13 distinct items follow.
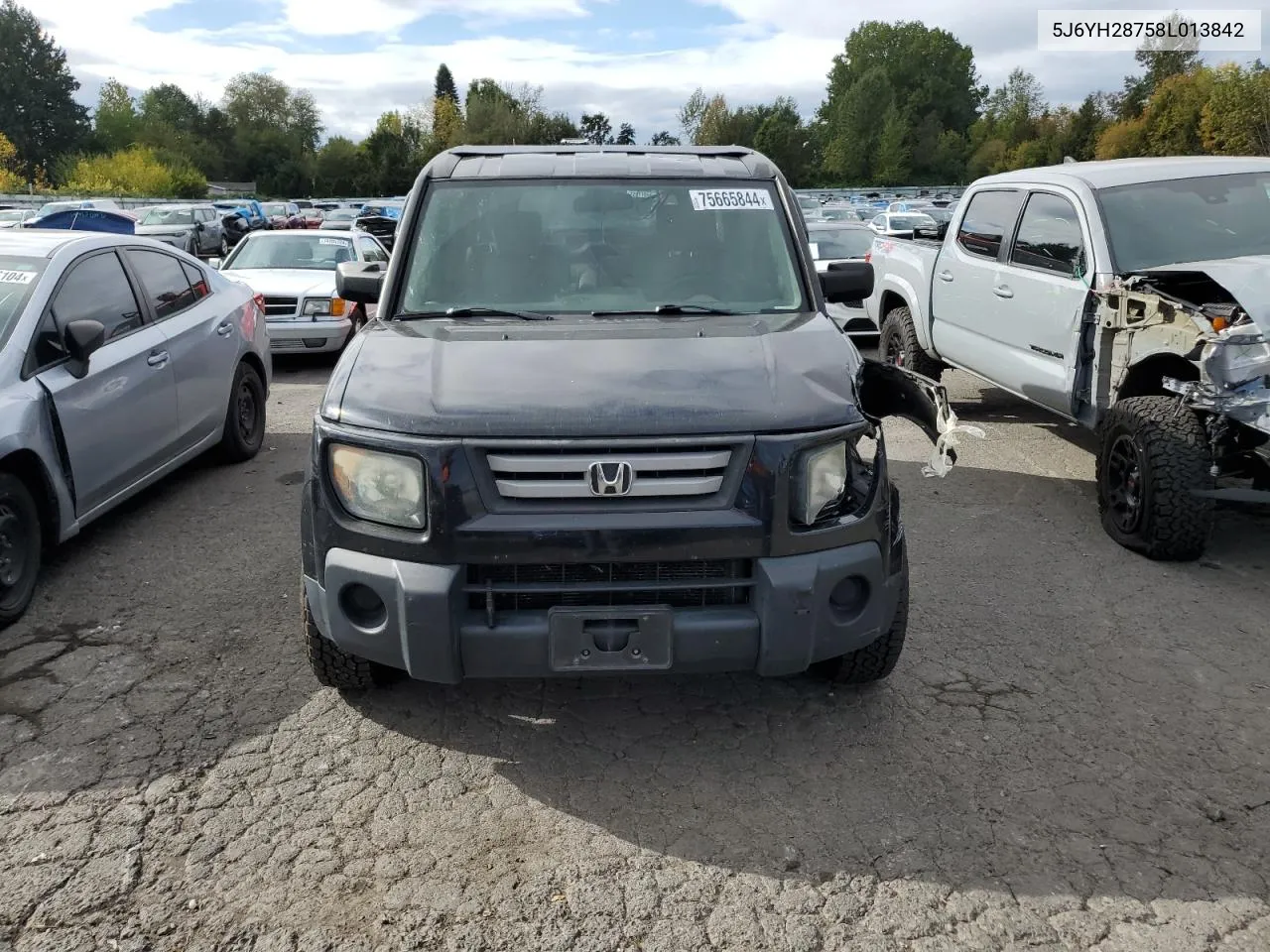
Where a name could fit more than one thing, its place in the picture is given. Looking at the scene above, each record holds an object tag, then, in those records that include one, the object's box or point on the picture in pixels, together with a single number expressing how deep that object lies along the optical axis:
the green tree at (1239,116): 53.56
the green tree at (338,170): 91.06
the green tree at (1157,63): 86.38
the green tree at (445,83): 144.38
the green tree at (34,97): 90.94
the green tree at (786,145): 96.19
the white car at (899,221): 28.59
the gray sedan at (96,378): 4.71
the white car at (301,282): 11.30
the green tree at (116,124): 97.38
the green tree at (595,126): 97.50
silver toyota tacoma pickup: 5.09
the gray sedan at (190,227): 26.17
